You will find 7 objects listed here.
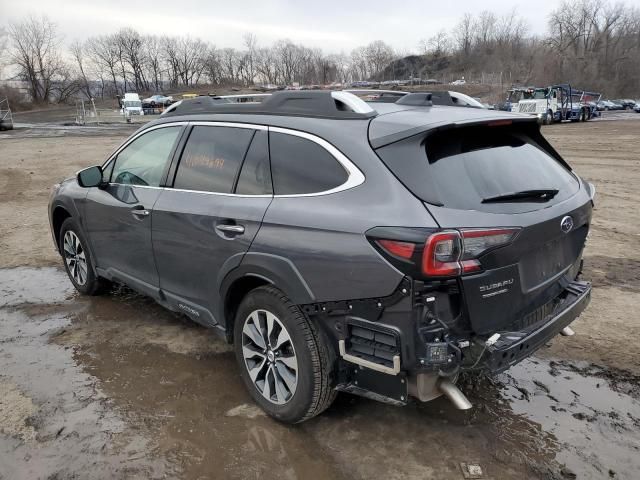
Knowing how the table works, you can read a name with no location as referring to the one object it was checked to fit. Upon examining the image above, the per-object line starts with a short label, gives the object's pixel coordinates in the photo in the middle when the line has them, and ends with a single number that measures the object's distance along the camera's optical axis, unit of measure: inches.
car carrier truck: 1355.8
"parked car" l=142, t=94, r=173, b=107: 2454.7
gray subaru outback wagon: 96.0
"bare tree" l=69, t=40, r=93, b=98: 3665.8
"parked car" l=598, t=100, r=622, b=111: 2315.5
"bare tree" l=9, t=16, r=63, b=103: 3137.3
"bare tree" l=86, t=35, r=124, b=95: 4119.1
